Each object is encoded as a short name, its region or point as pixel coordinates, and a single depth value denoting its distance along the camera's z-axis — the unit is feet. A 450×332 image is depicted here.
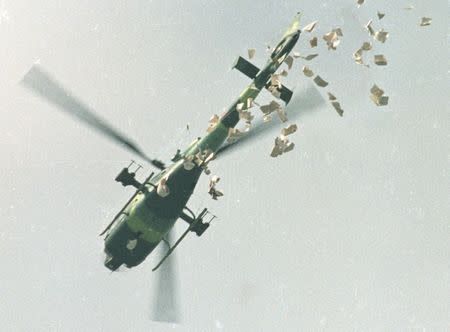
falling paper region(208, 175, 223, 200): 62.06
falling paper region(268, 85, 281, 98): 64.36
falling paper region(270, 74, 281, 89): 68.87
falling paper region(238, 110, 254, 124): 59.03
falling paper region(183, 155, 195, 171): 80.28
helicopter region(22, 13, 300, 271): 80.89
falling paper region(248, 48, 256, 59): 61.85
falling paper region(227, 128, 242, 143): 64.41
